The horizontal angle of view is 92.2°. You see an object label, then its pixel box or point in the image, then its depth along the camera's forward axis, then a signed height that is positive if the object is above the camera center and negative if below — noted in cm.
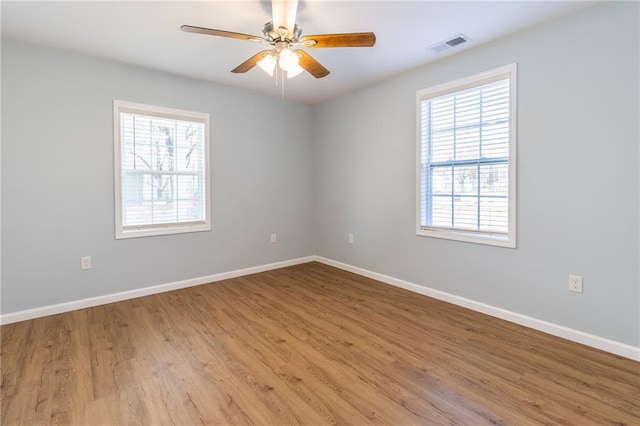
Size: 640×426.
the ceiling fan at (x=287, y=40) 196 +113
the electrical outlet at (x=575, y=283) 237 -59
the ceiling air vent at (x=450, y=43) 270 +150
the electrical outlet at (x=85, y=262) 308 -54
